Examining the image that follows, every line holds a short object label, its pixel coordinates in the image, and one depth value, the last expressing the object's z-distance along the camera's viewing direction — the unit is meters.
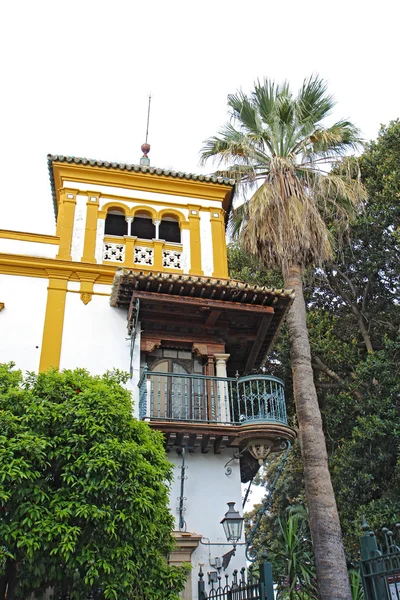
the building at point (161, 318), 11.20
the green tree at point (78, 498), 7.06
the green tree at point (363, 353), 15.21
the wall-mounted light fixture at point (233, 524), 9.82
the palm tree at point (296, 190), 12.91
